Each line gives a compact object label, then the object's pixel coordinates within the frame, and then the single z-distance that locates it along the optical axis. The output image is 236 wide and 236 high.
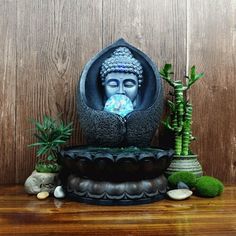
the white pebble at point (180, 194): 0.93
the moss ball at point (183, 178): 1.00
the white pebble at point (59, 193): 0.94
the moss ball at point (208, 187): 0.97
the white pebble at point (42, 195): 0.93
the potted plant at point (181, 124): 1.07
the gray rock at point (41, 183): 0.97
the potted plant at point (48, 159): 0.97
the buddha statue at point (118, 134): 0.86
